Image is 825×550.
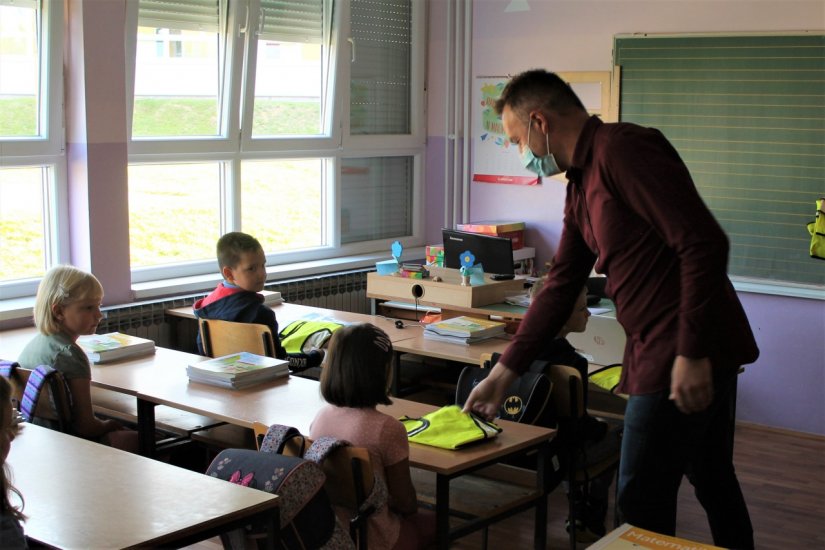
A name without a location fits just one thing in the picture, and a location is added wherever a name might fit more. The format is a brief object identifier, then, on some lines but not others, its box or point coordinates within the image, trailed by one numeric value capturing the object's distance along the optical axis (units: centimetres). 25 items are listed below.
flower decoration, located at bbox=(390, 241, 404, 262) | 536
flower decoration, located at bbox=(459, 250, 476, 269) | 492
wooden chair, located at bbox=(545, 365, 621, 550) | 344
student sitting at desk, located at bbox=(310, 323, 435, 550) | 274
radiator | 589
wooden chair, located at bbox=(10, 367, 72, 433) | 335
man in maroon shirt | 211
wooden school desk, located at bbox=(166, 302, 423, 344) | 478
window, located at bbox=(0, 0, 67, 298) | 482
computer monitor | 522
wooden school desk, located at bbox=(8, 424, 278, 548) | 215
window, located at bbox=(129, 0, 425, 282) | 547
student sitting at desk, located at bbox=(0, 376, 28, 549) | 204
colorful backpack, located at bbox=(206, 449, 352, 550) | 245
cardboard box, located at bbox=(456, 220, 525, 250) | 626
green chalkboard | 530
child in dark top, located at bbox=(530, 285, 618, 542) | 353
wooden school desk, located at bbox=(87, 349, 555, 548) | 282
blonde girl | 353
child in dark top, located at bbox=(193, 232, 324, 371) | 440
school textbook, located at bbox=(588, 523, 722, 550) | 187
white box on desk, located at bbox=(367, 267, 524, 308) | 493
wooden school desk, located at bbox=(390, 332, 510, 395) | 423
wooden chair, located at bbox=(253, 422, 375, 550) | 262
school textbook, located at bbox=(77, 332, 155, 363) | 408
